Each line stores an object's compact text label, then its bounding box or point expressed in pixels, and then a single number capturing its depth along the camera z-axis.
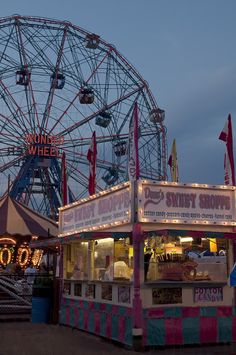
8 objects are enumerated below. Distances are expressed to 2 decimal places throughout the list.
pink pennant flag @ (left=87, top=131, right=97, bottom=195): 16.41
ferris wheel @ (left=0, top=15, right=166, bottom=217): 40.00
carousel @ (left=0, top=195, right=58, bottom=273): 23.67
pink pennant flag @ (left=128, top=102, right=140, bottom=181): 12.81
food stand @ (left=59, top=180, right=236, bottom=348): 11.73
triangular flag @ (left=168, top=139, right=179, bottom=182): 18.36
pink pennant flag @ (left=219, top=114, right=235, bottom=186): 13.31
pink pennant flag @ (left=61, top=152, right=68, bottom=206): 19.95
